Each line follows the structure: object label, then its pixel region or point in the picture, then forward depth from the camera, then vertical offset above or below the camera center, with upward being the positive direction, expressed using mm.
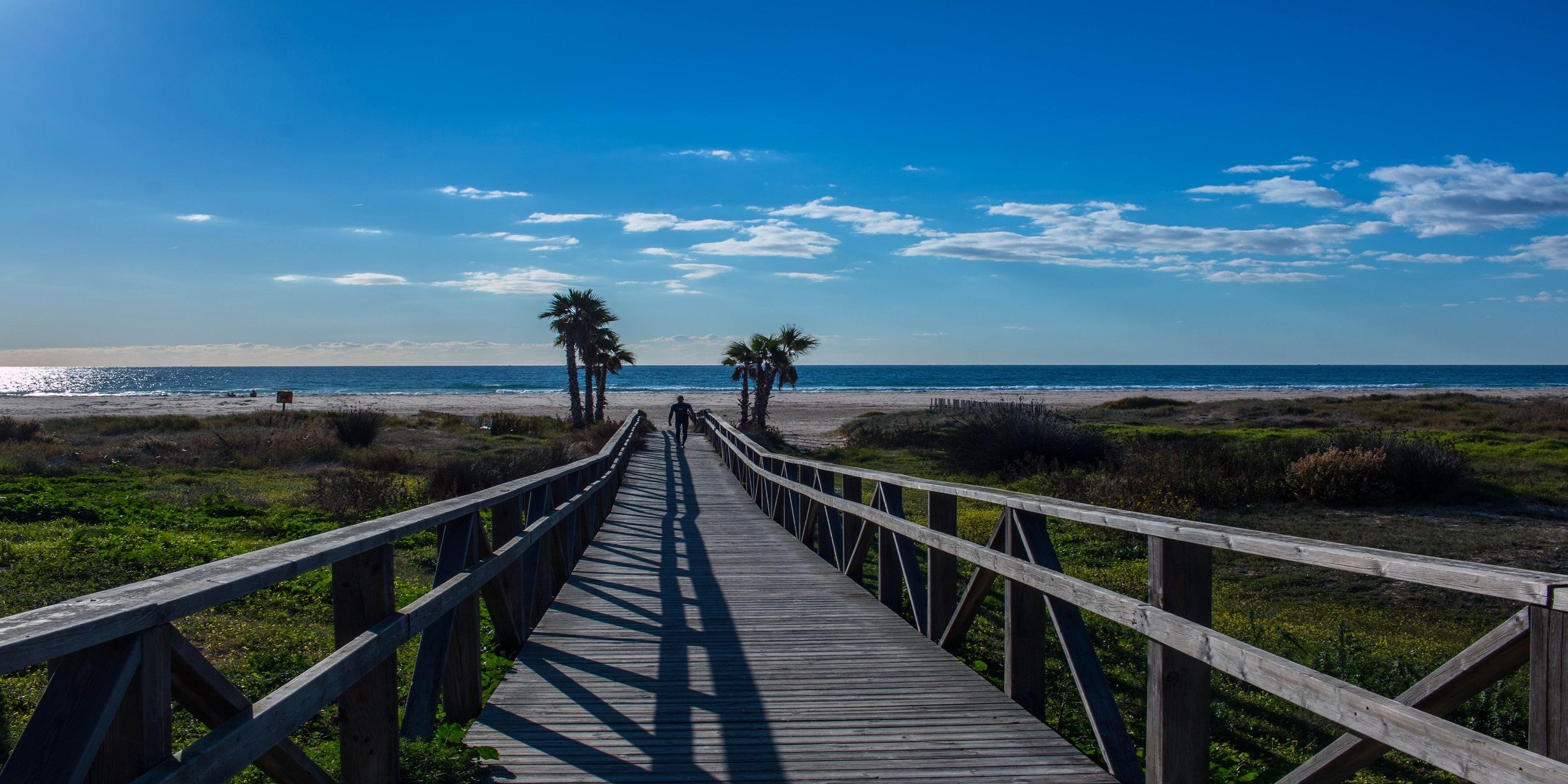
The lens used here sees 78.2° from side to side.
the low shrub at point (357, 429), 27766 -1409
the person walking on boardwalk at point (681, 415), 31281 -1200
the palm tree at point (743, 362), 39219 +717
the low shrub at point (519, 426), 36594 -1833
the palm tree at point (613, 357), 44031 +1053
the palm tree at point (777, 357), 38594 +914
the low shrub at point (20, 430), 26484 -1383
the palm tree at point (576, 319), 40344 +2562
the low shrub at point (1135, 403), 53281 -1358
